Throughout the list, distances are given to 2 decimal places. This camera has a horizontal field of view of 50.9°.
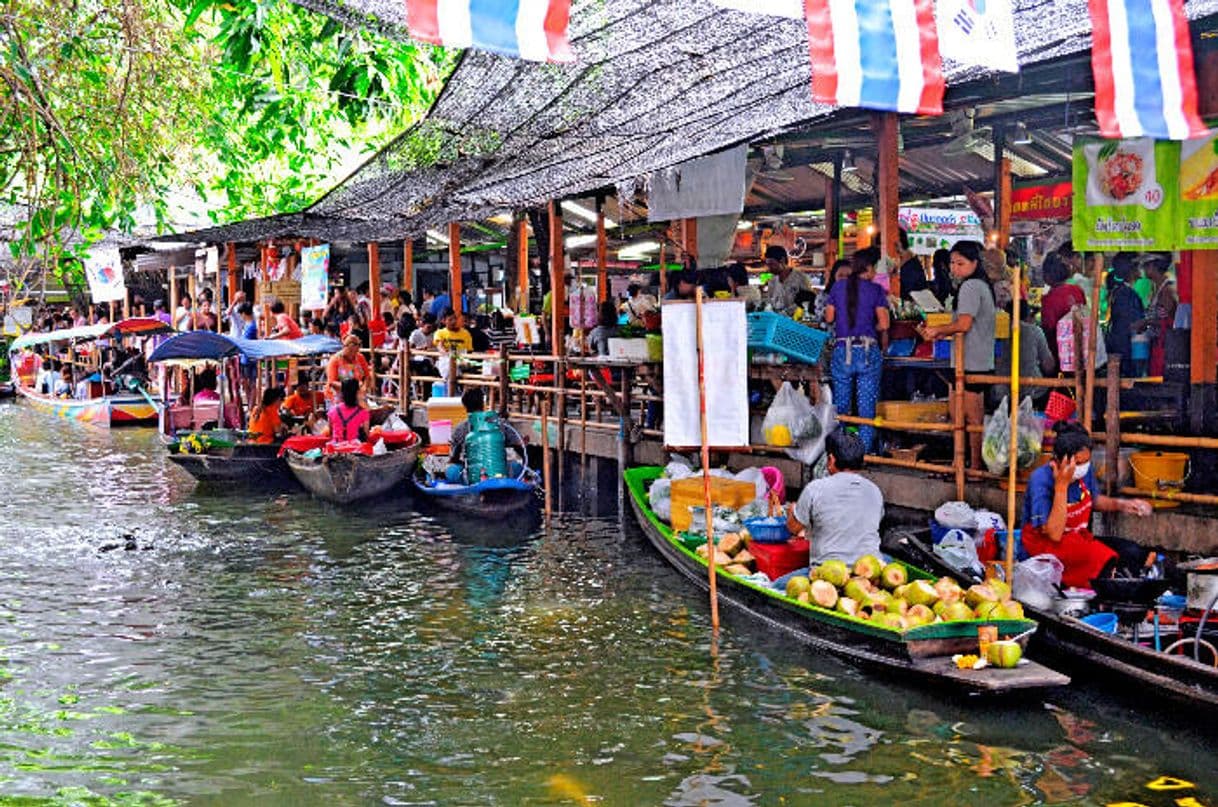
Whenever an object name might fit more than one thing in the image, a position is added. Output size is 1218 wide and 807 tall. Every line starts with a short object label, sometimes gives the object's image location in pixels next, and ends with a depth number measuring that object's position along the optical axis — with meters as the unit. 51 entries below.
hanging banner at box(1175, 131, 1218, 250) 9.16
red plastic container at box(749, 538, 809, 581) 9.75
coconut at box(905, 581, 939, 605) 8.04
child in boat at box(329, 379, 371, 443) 16.34
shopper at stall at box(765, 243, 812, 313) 13.05
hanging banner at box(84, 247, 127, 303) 25.53
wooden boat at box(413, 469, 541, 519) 14.41
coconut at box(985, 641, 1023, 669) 7.24
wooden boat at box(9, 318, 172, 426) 23.50
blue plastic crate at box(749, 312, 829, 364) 11.82
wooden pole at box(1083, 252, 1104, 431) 9.02
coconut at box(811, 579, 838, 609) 8.40
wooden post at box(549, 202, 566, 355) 16.23
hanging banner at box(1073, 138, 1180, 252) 9.52
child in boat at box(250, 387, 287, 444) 17.95
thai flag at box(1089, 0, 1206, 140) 6.43
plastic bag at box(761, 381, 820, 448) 11.59
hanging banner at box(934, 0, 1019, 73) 6.23
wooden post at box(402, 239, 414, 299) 22.62
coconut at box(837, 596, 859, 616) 8.26
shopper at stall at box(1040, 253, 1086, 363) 11.01
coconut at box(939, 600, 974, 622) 7.70
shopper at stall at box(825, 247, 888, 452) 11.26
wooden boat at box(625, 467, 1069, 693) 7.15
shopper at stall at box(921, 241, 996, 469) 10.06
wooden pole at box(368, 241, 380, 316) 22.62
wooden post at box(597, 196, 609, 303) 16.69
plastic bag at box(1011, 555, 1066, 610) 8.11
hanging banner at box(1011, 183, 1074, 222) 15.10
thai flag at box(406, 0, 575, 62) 4.96
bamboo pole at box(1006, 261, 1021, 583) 8.03
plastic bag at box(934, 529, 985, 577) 8.75
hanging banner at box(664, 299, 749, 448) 9.73
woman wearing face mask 8.16
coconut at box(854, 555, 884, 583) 8.55
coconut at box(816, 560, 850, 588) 8.53
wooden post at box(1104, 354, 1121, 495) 8.74
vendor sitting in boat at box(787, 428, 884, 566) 8.78
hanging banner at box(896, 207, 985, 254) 17.94
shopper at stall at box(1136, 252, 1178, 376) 10.32
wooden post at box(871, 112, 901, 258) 12.12
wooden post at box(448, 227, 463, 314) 20.02
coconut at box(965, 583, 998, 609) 7.71
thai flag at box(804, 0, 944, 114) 5.78
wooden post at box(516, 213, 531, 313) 20.09
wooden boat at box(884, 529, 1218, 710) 6.59
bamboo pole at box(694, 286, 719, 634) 9.11
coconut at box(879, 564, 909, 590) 8.44
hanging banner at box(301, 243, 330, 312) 21.86
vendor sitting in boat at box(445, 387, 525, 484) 15.30
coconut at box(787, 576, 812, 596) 8.61
